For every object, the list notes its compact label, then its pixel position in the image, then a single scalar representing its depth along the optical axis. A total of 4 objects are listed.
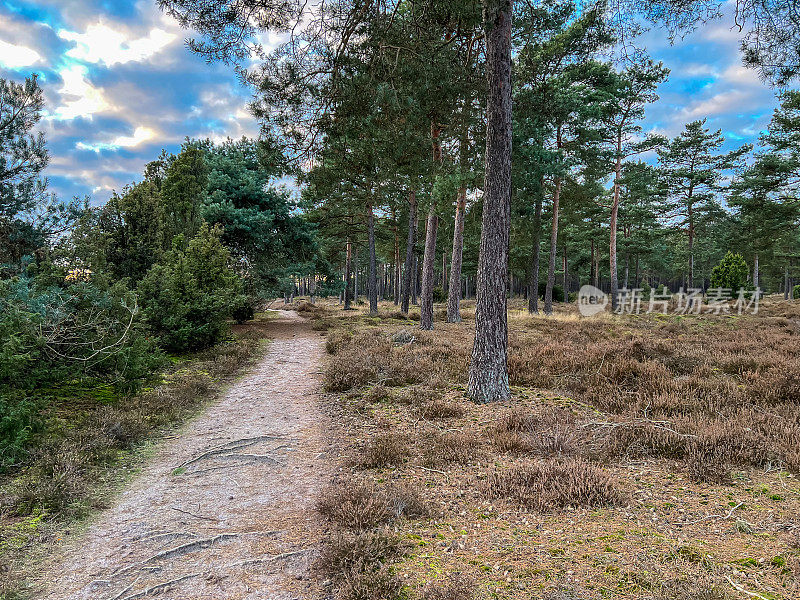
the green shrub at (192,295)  9.57
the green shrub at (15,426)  3.97
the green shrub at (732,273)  30.47
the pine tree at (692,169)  29.08
